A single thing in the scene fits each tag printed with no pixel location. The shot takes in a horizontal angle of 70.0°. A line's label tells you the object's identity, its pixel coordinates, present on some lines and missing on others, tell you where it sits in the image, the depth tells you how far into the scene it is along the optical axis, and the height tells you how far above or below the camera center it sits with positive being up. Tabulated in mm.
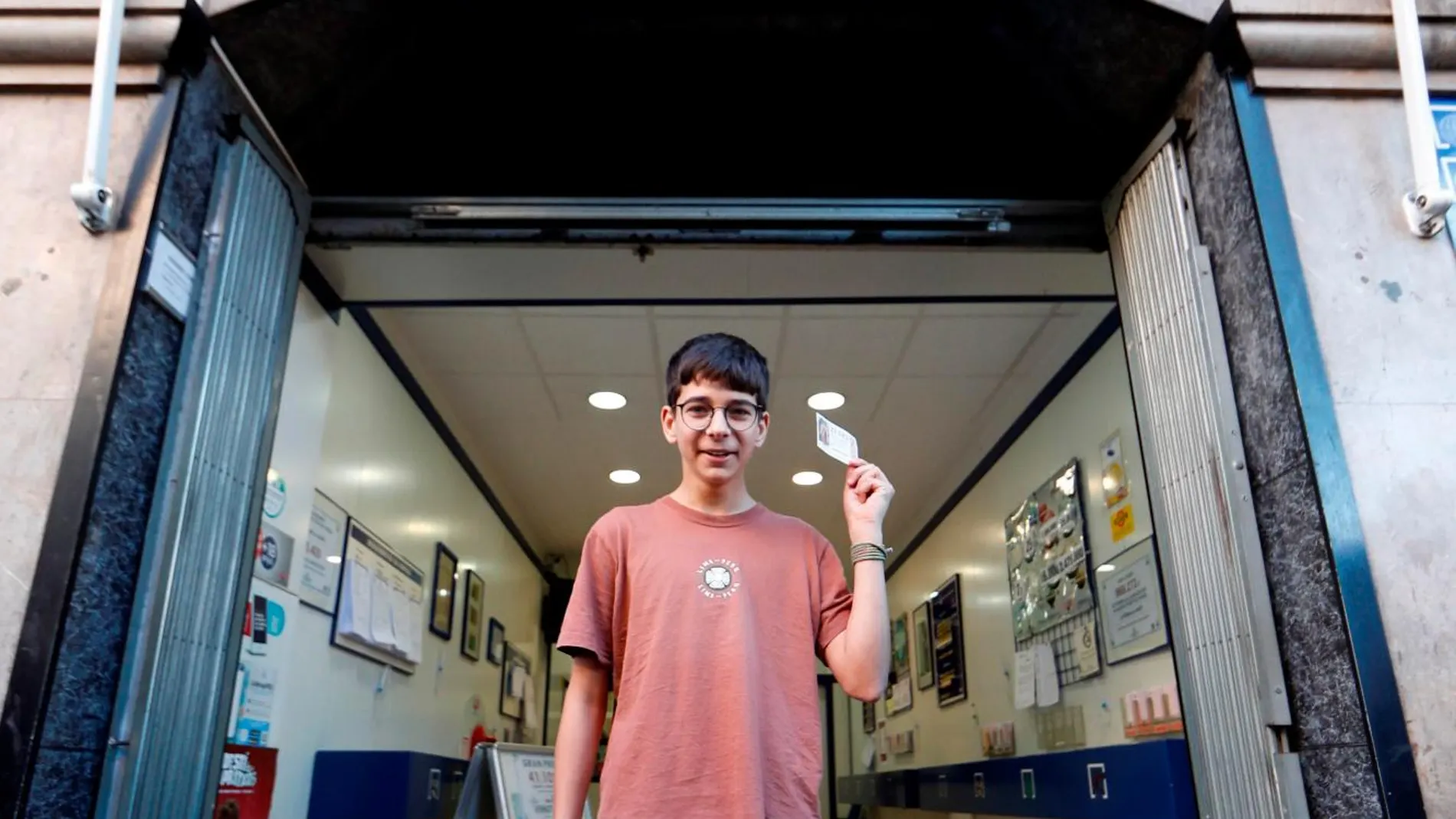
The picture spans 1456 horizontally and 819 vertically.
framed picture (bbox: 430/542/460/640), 4457 +826
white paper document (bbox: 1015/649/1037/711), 4465 +464
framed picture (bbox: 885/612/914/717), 7000 +786
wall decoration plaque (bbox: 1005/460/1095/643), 3973 +913
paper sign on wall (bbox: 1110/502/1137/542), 3459 +856
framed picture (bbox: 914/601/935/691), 6402 +833
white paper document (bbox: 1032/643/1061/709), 4211 +437
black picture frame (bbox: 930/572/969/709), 5715 +790
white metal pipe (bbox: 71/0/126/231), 1704 +1033
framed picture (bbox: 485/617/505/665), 5672 +796
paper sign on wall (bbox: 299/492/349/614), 3066 +693
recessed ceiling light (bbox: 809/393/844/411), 4492 +1610
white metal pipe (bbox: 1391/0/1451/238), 1723 +1019
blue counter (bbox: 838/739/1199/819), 2623 +24
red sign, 2559 +37
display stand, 3500 +30
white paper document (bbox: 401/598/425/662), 4051 +606
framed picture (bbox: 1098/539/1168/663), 3234 +581
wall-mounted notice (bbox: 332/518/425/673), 3375 +645
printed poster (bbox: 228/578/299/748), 2631 +332
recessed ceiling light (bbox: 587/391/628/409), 4512 +1625
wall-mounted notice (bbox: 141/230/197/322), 1767 +854
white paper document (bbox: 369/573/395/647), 3607 +601
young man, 1271 +204
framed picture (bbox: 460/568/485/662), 5051 +831
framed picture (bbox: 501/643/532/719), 6195 +659
